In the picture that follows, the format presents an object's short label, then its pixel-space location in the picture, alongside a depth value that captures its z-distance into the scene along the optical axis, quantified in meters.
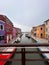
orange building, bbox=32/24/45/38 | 10.66
